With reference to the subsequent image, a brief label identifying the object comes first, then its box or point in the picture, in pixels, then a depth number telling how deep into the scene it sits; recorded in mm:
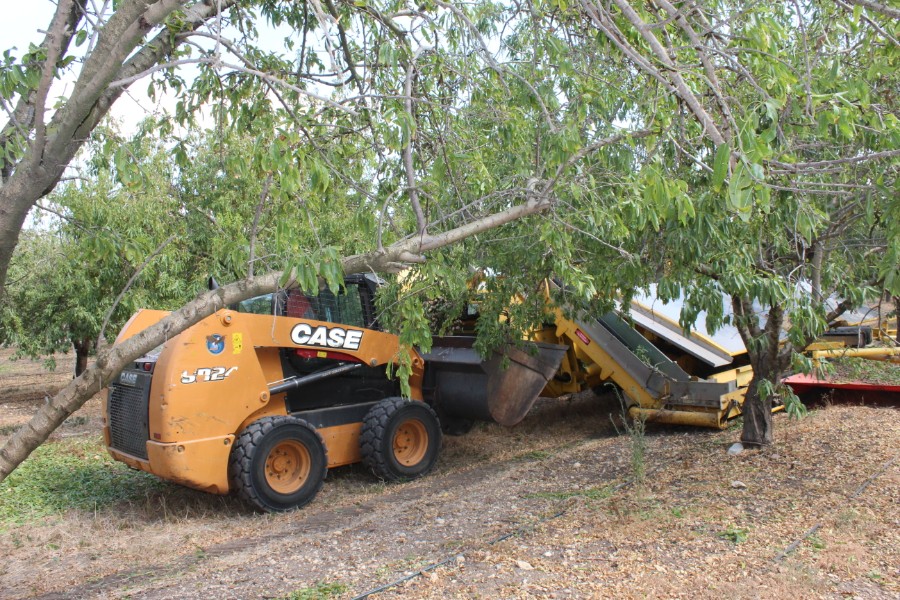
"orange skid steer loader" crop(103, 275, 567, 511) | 5984
